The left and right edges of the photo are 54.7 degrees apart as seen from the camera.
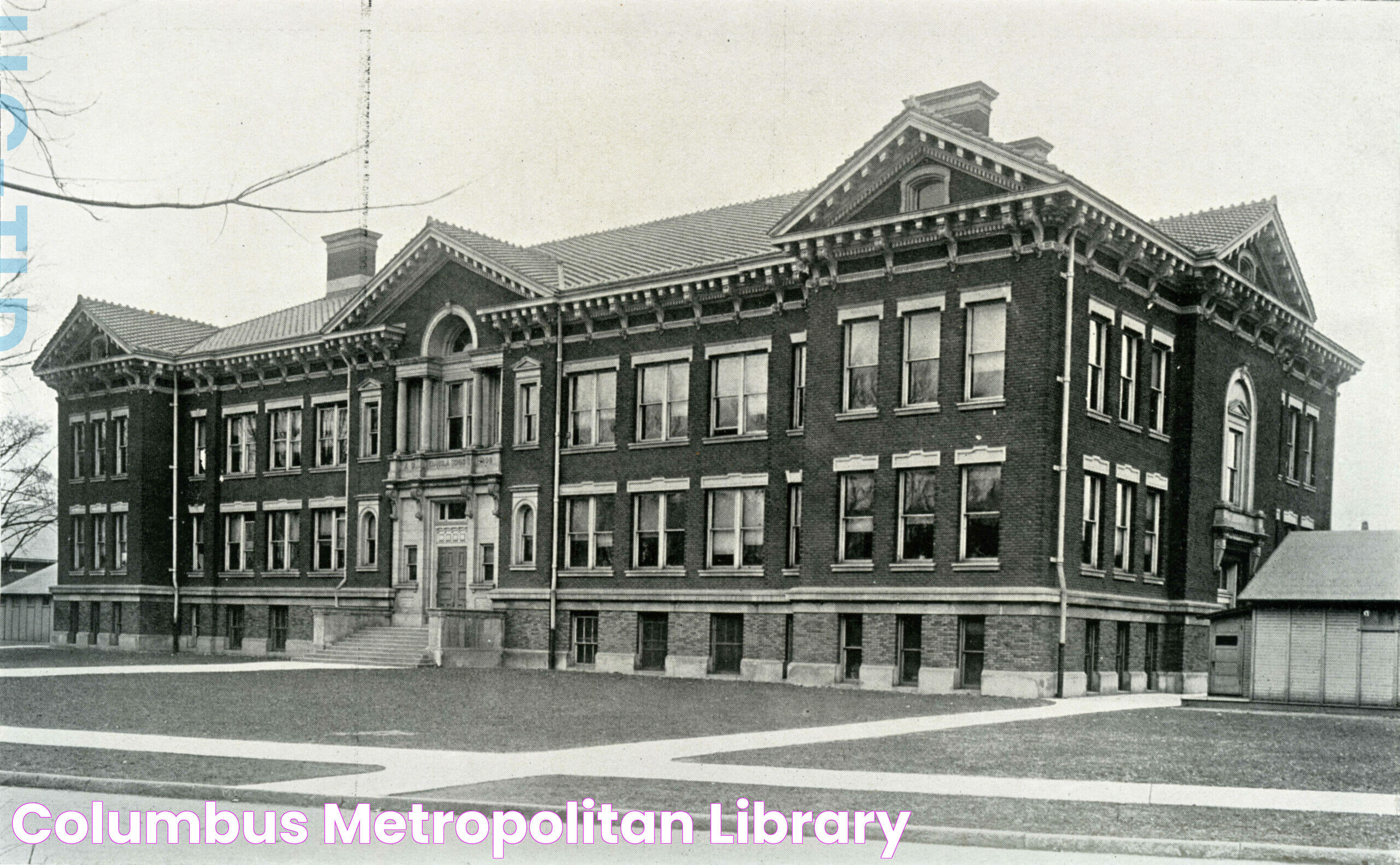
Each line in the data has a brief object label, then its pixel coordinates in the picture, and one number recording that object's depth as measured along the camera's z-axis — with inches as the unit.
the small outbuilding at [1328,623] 928.9
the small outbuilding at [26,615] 2235.5
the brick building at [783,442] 1095.0
